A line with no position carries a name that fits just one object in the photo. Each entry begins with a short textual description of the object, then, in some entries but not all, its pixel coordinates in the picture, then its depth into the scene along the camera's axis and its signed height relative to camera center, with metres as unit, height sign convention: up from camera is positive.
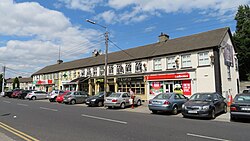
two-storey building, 20.42 +2.26
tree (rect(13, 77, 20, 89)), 87.45 +1.74
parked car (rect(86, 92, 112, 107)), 20.12 -1.44
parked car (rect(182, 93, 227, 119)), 11.30 -1.15
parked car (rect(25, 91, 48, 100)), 32.72 -1.35
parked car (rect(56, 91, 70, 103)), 25.64 -1.44
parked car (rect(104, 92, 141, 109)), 17.76 -1.22
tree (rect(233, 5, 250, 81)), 37.61 +8.87
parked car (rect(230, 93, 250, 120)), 10.01 -1.10
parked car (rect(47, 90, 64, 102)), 27.96 -1.28
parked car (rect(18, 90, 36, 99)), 35.52 -1.25
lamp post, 21.54 +5.16
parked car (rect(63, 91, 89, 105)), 23.16 -1.22
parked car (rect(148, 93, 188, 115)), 13.52 -1.15
